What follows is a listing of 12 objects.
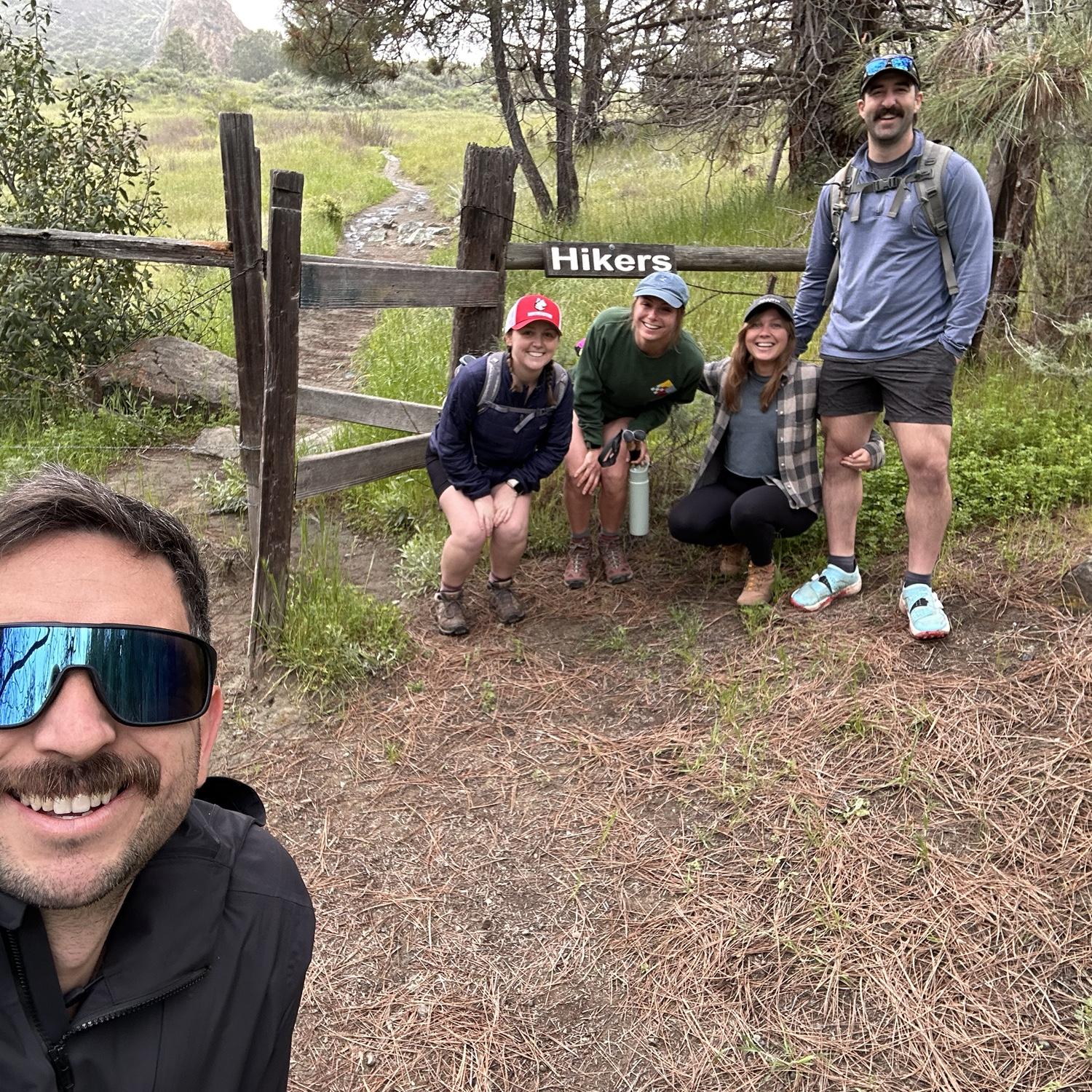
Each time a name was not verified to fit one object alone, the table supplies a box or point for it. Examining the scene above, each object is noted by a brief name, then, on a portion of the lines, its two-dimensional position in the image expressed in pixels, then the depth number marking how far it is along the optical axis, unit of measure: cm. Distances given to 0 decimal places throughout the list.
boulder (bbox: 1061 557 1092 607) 398
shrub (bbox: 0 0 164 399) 682
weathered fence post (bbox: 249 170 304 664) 376
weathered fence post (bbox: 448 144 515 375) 462
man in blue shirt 374
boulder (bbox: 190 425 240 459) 635
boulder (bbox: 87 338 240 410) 705
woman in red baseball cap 416
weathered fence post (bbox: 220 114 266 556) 443
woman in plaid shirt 425
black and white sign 492
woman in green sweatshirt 441
